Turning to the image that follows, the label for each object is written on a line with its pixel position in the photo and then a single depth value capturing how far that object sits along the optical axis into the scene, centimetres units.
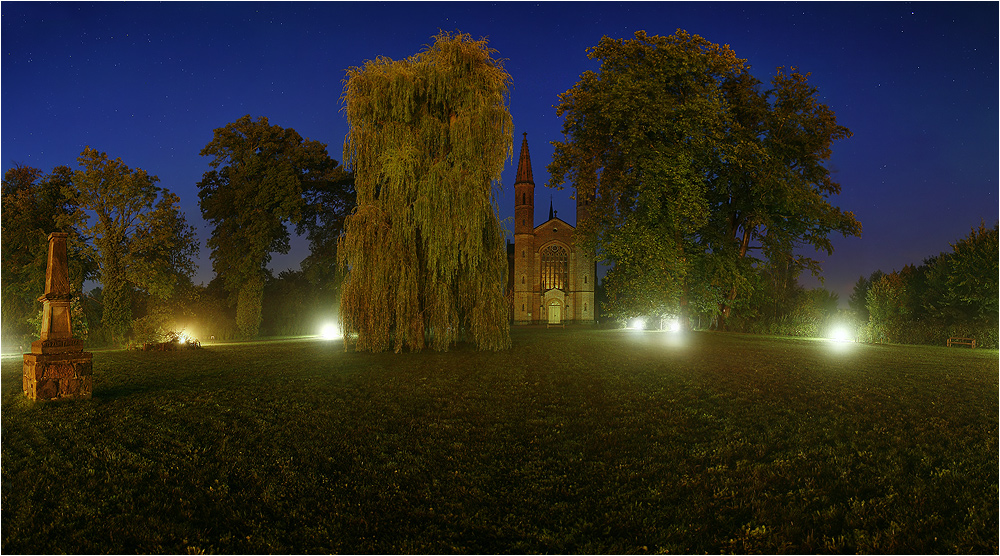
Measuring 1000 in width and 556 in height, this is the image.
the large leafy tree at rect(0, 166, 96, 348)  2270
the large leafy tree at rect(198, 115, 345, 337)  2683
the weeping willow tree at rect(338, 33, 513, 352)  1486
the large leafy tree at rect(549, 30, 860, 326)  1922
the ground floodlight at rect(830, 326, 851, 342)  2316
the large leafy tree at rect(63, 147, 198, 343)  2267
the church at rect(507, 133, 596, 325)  4925
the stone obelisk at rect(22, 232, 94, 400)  768
